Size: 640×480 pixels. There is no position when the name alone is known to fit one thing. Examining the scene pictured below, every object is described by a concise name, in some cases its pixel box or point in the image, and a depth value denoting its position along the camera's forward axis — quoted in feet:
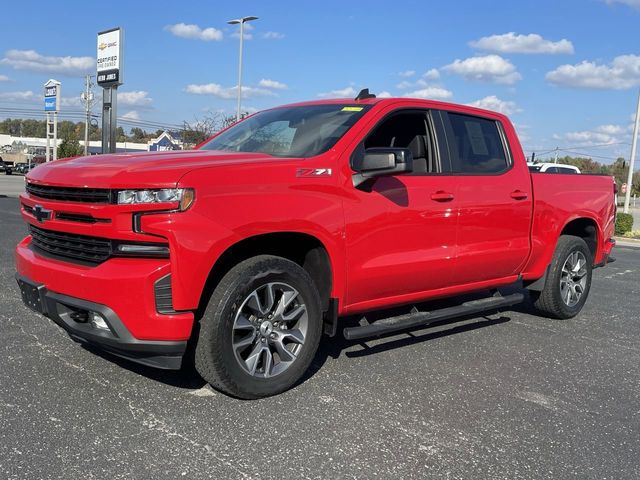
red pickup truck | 10.64
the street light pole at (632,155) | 72.54
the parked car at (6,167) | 168.87
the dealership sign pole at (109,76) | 60.22
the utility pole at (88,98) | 212.84
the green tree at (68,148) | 172.06
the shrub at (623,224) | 63.62
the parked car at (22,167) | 178.91
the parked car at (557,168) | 62.23
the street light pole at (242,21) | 86.22
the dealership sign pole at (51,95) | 135.74
